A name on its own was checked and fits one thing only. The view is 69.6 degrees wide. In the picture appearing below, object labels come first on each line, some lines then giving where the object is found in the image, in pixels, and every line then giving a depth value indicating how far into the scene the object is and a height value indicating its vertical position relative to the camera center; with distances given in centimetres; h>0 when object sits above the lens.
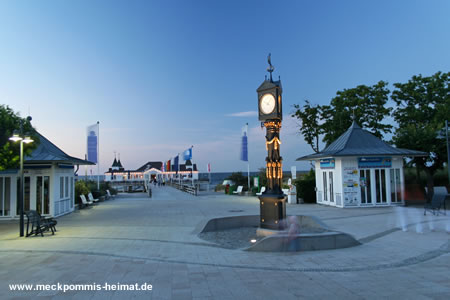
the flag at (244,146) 3112 +242
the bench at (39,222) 1084 -160
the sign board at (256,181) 2869 -89
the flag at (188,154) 3428 +195
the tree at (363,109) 2969 +548
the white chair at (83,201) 2083 -167
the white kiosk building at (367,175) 1852 -41
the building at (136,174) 7900 -9
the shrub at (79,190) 2241 -109
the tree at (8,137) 1108 +144
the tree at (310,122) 3222 +476
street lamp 1074 +107
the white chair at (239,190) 3081 -177
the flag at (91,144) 2697 +256
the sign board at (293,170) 2580 +1
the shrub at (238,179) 3741 -90
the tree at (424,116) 2191 +433
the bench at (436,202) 1373 -151
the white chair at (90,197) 2307 -158
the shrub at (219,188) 3842 -195
